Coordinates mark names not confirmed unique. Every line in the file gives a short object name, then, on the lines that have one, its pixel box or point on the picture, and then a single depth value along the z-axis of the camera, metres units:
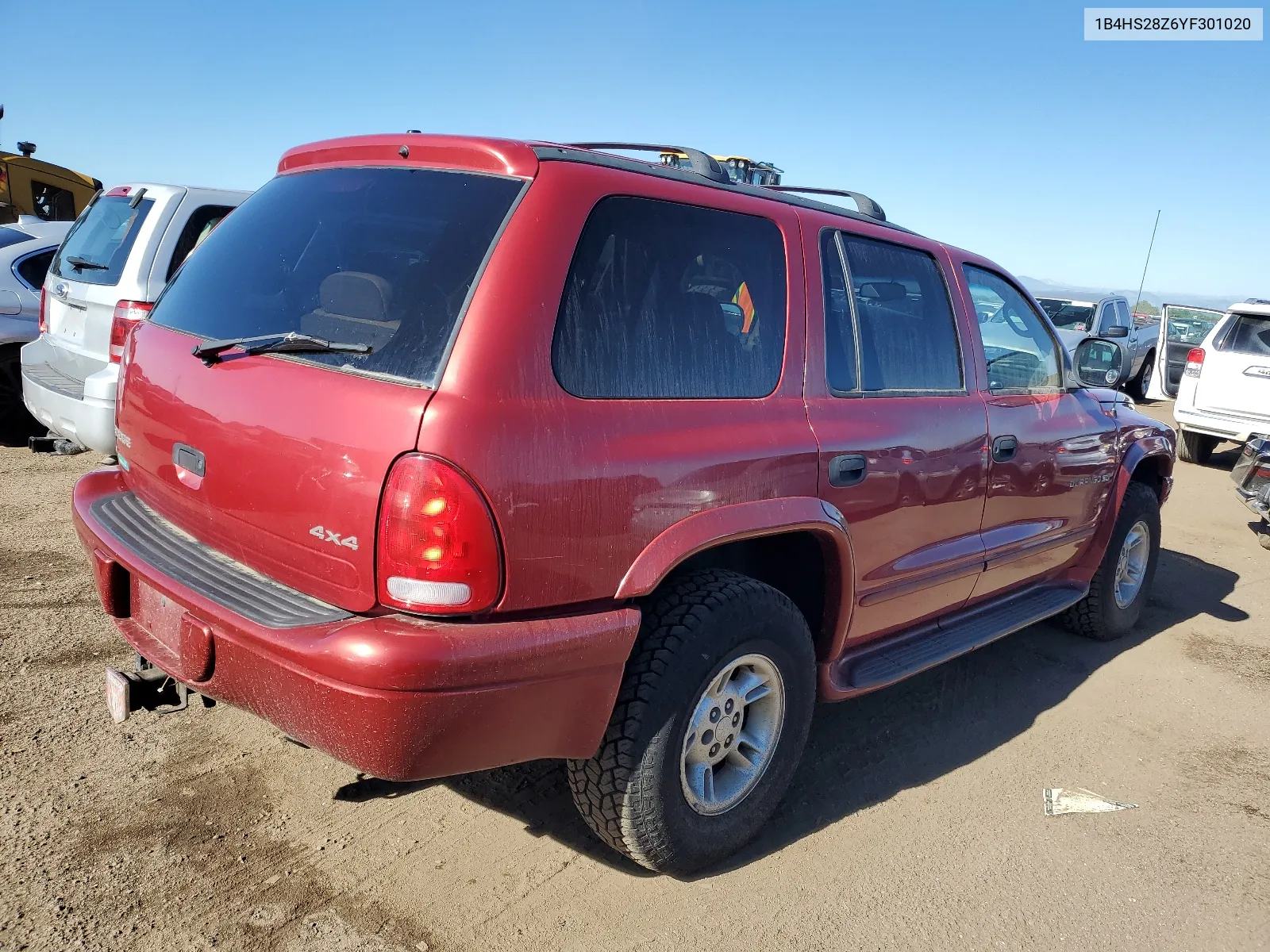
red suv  2.04
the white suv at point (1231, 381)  9.56
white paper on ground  3.23
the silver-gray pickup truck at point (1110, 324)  14.05
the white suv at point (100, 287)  5.14
